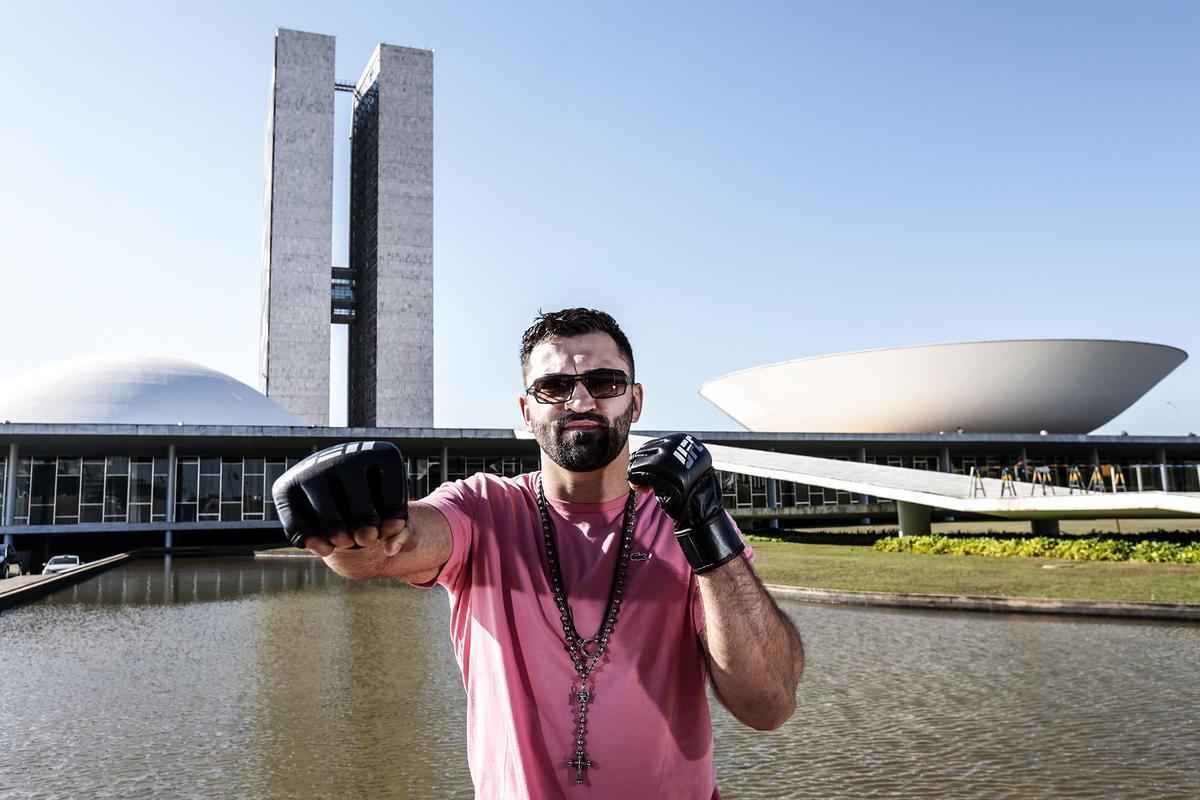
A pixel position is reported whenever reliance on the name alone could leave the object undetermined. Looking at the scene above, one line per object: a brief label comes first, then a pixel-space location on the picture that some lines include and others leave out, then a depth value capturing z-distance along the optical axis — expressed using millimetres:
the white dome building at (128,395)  40312
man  1769
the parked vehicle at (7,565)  21077
